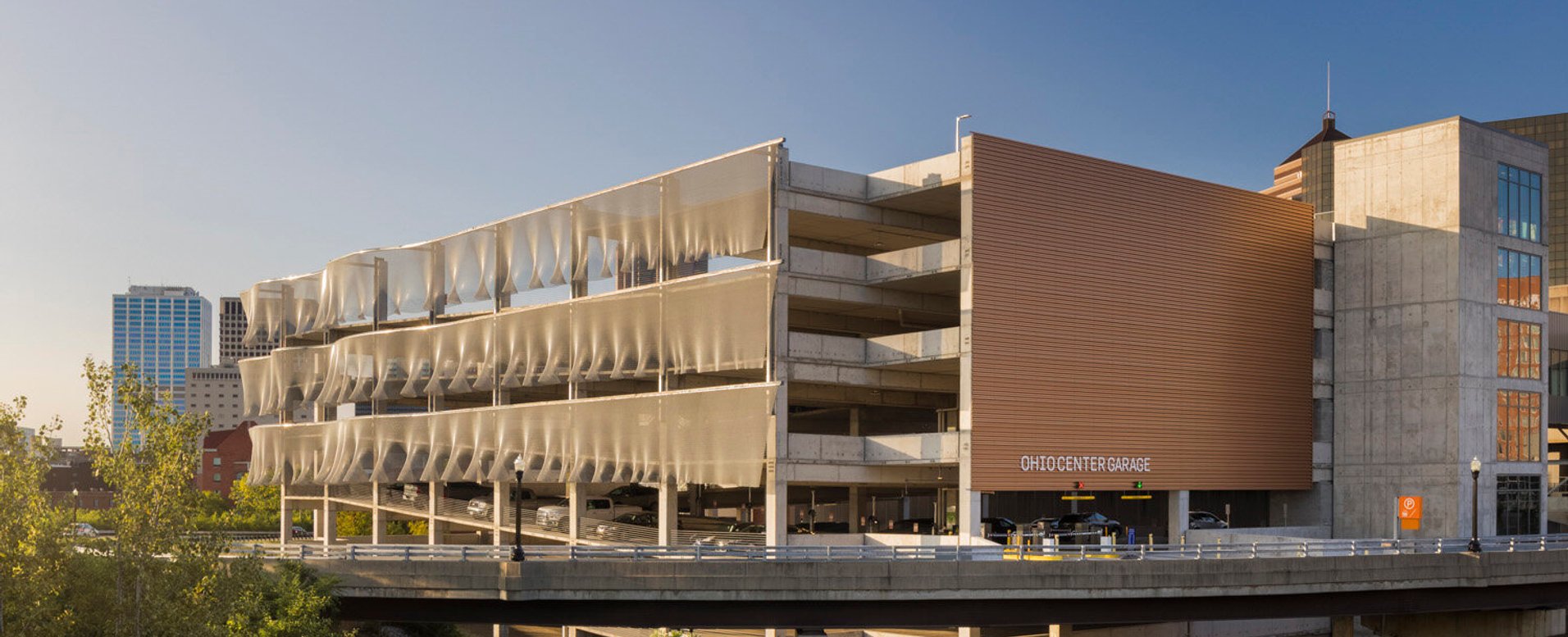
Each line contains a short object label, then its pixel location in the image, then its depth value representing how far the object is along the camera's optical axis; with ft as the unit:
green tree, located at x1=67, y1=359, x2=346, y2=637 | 104.83
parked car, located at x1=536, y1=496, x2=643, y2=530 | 226.79
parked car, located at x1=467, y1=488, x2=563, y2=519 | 250.57
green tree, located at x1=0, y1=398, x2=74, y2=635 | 106.42
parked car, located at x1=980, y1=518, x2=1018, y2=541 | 202.08
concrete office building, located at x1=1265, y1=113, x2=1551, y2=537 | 211.41
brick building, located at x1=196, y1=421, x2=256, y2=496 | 545.44
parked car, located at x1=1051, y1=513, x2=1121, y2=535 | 196.54
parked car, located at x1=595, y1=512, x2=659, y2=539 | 212.23
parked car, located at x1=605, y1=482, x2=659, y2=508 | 248.32
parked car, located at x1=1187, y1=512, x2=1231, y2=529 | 219.82
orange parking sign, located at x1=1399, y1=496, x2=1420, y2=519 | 212.43
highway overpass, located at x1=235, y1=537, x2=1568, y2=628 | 135.95
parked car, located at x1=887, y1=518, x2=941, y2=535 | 229.78
